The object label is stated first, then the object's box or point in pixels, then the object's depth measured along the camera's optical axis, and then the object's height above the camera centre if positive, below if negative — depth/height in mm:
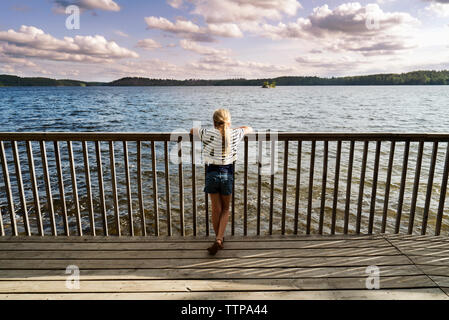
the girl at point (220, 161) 3008 -687
